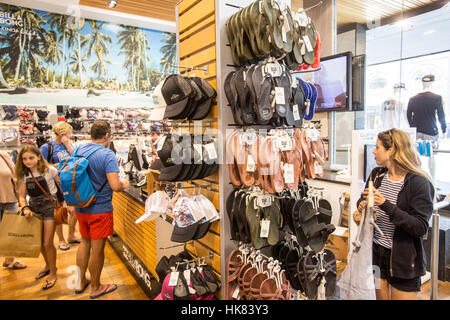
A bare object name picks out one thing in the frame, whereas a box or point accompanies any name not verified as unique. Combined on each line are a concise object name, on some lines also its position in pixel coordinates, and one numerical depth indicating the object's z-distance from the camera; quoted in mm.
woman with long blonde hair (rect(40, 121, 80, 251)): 3961
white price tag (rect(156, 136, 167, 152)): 1916
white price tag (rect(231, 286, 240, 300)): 1978
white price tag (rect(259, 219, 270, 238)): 1807
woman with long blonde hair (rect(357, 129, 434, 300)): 1751
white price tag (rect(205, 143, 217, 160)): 1937
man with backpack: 2686
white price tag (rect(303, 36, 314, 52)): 1914
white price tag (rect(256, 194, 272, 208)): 1802
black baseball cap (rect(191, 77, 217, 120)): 1957
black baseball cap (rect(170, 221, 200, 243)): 1874
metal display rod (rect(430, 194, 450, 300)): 2027
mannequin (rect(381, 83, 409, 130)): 3109
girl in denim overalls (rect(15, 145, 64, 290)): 2920
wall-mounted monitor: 3555
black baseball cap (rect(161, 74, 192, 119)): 1857
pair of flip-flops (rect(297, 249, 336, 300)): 1862
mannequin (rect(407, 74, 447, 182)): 3629
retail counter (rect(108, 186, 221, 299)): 2217
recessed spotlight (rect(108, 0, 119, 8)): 5227
